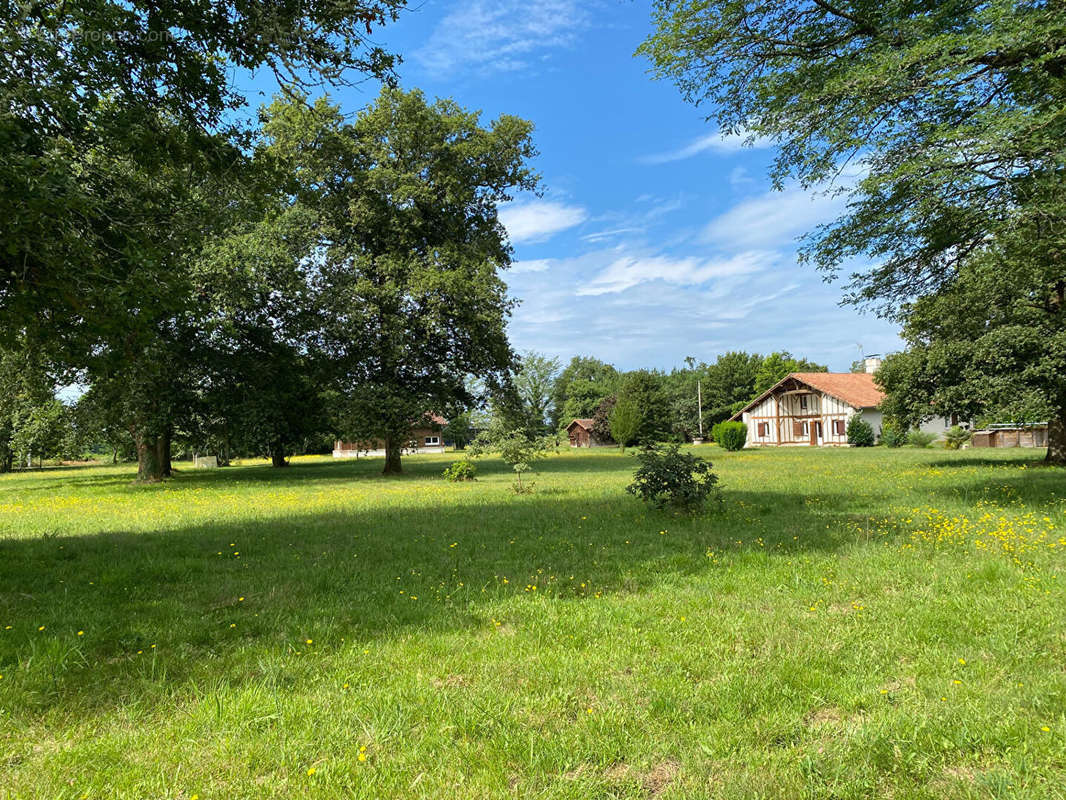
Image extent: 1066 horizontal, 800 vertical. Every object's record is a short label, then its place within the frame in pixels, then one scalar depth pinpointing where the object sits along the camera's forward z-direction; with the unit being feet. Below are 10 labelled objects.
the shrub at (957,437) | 117.50
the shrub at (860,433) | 150.82
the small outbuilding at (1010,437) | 119.55
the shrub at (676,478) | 35.42
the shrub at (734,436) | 145.38
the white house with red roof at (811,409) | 163.94
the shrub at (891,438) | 137.28
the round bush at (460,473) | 71.10
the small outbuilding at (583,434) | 248.93
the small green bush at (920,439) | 128.57
